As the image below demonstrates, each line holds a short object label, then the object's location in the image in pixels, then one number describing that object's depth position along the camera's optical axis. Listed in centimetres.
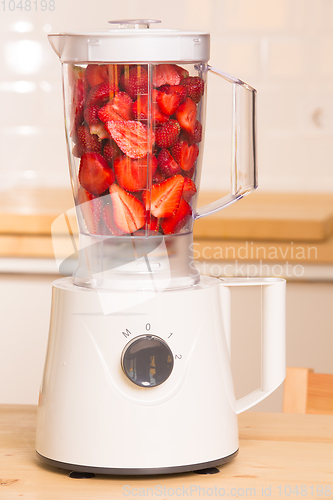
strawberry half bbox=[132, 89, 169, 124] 115
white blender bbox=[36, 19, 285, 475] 112
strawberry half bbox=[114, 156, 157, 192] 115
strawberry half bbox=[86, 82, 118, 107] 114
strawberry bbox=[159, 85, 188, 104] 115
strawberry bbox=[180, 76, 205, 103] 117
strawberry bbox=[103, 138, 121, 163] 116
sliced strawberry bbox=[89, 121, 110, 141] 115
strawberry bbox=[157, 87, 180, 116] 115
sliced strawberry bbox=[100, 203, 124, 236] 115
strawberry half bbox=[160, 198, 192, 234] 117
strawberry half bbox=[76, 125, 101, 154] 116
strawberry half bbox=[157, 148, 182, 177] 116
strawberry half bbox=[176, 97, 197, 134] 116
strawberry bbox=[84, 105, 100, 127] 115
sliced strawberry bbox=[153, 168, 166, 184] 116
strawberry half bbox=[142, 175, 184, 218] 116
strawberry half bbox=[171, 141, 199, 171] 116
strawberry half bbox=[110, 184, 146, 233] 115
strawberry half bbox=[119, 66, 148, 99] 114
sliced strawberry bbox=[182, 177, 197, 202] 118
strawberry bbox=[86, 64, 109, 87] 114
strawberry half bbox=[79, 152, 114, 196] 116
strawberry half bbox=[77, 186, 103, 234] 116
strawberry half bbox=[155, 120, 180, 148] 116
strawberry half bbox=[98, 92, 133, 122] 114
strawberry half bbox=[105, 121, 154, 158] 115
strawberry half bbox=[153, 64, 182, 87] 114
